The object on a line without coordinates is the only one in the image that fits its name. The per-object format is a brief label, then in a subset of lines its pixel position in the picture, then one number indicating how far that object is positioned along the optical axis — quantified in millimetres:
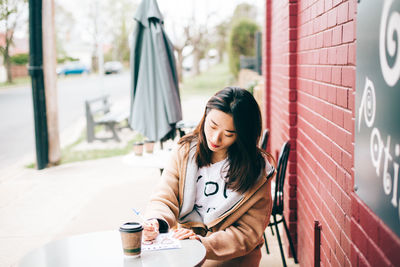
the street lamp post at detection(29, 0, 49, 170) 8164
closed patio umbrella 5957
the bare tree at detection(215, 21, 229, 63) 34969
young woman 2615
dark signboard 1472
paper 2305
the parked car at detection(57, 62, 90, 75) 50812
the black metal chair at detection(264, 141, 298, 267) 3916
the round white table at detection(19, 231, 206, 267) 2141
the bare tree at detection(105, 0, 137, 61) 58000
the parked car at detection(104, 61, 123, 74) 53469
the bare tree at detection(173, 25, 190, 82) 31072
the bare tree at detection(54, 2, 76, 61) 58219
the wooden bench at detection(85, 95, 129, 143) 11117
